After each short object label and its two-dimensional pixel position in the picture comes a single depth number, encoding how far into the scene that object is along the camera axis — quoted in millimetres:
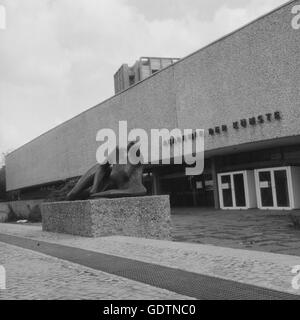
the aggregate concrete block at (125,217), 13211
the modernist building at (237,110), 22641
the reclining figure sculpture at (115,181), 14320
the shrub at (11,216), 35009
